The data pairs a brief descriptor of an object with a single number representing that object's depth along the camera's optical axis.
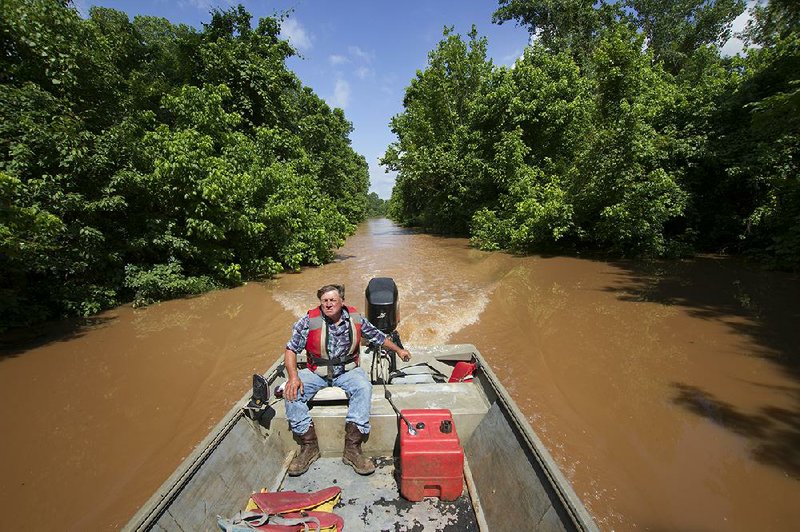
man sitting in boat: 3.16
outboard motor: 4.87
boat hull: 2.21
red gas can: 2.72
